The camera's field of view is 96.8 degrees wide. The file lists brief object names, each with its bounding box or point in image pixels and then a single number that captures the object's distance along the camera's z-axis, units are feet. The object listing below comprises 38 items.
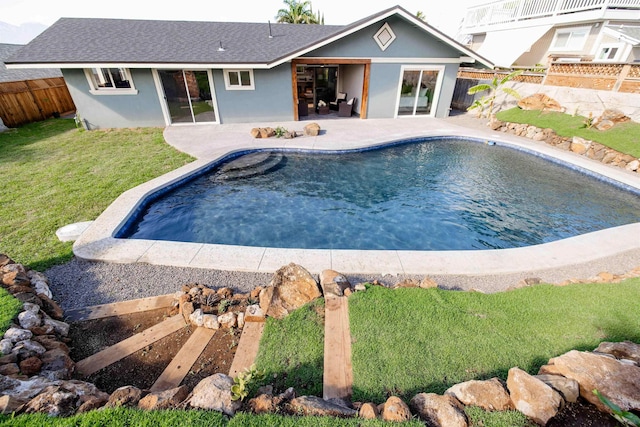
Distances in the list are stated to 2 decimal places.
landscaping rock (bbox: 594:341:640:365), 9.38
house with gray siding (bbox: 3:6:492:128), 42.50
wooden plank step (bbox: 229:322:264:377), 11.07
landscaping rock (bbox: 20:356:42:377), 9.65
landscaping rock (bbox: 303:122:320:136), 43.34
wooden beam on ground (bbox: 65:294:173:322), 13.69
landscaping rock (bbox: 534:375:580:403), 8.09
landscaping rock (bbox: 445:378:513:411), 8.08
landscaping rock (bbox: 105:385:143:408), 8.16
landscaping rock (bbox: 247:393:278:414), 8.19
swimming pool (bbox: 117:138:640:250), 22.66
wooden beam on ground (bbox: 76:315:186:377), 11.17
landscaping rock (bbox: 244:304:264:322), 13.09
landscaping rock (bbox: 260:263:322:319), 13.32
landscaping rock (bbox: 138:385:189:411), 8.08
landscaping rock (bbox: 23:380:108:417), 7.80
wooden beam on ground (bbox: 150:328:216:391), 10.51
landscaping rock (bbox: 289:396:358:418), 8.10
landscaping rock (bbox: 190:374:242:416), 8.10
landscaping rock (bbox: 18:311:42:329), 11.51
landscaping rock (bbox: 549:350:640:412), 7.72
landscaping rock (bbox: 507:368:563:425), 7.61
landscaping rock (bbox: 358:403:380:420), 7.93
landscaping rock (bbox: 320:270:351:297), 14.17
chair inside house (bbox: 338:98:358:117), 54.29
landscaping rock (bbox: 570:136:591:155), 37.27
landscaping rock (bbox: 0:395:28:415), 7.57
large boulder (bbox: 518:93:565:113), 47.99
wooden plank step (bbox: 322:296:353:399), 9.69
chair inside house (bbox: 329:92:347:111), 58.95
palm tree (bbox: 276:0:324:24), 125.59
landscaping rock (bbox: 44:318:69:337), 12.25
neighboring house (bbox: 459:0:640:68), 57.88
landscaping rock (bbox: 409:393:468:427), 7.72
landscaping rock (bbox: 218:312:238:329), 13.02
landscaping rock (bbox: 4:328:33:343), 10.61
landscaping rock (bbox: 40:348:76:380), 9.91
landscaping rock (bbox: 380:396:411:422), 7.75
